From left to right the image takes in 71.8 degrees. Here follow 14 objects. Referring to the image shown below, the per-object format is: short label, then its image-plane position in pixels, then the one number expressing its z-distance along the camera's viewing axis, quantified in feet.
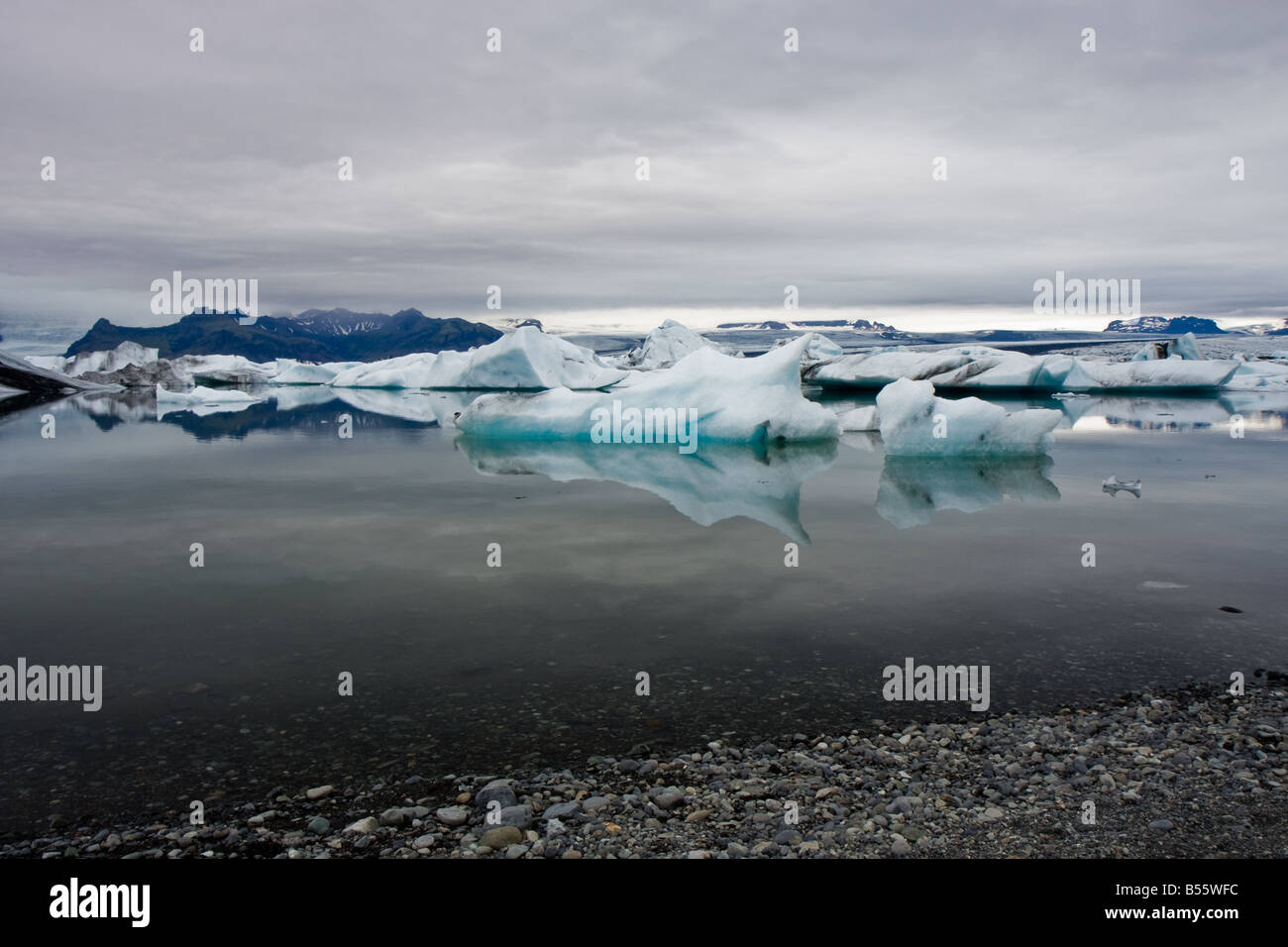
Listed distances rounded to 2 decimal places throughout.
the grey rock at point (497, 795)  12.17
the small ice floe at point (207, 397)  124.77
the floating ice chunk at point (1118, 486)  40.64
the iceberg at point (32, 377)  130.72
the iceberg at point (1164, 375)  124.57
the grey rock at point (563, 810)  11.82
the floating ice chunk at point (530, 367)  124.67
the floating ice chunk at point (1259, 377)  143.33
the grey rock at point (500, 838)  11.12
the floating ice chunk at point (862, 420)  76.13
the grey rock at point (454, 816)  11.67
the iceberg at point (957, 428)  50.78
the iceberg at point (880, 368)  119.44
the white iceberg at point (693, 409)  58.85
